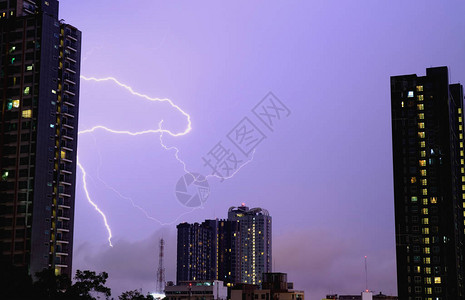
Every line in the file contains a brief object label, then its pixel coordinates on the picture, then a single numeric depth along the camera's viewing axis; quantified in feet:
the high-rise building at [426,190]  499.92
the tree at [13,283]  231.09
